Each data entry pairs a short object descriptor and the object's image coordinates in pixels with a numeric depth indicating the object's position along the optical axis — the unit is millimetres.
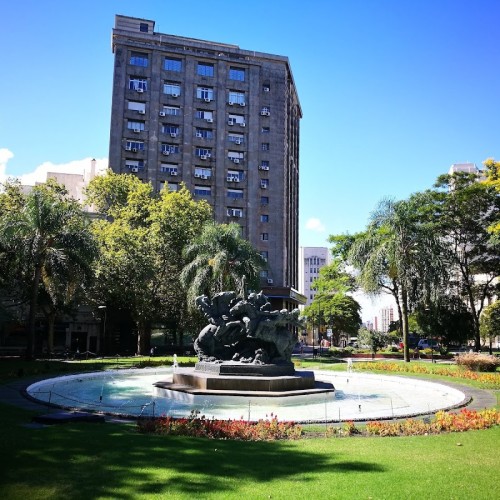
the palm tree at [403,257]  35719
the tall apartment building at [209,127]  62062
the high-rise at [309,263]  185625
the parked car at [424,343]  78875
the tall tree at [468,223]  43719
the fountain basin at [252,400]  14281
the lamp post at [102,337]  44106
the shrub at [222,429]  10539
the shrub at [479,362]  27016
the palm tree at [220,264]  35969
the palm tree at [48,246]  30359
